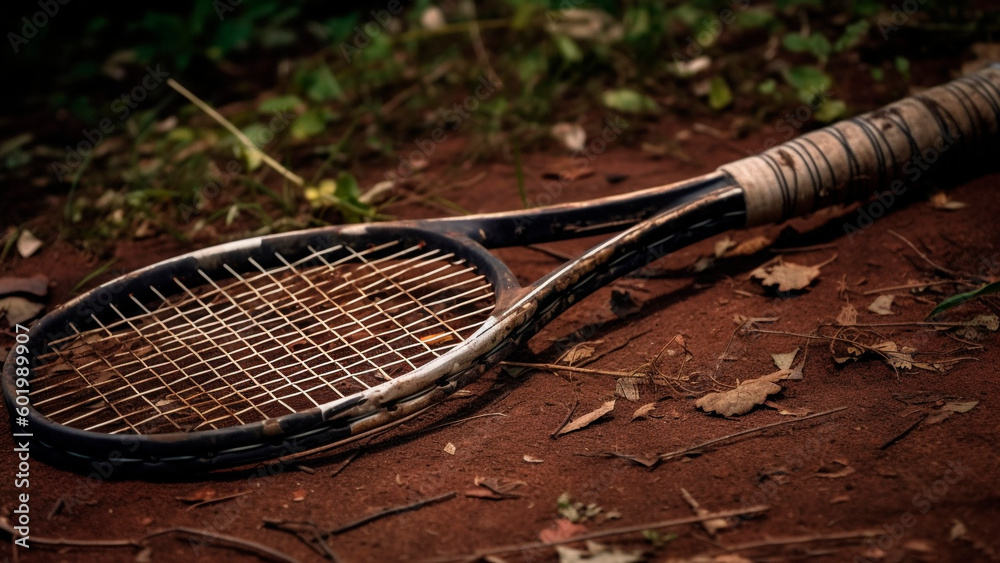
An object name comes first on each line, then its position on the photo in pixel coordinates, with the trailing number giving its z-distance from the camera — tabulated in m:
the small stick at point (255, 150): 3.04
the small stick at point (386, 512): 1.77
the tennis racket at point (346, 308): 1.88
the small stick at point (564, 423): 1.99
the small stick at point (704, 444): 1.89
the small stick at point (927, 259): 2.38
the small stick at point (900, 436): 1.82
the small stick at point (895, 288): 2.37
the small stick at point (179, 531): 1.73
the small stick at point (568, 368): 2.18
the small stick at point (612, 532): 1.66
